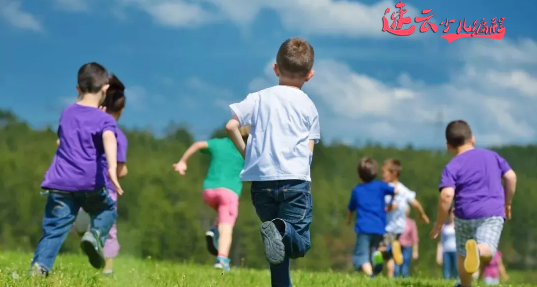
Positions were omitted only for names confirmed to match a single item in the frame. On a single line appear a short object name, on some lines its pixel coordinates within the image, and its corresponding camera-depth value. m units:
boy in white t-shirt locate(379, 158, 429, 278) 25.05
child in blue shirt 22.20
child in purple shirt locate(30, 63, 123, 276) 12.94
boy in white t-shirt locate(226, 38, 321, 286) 10.17
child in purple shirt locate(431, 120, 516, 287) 14.15
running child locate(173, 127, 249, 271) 18.97
